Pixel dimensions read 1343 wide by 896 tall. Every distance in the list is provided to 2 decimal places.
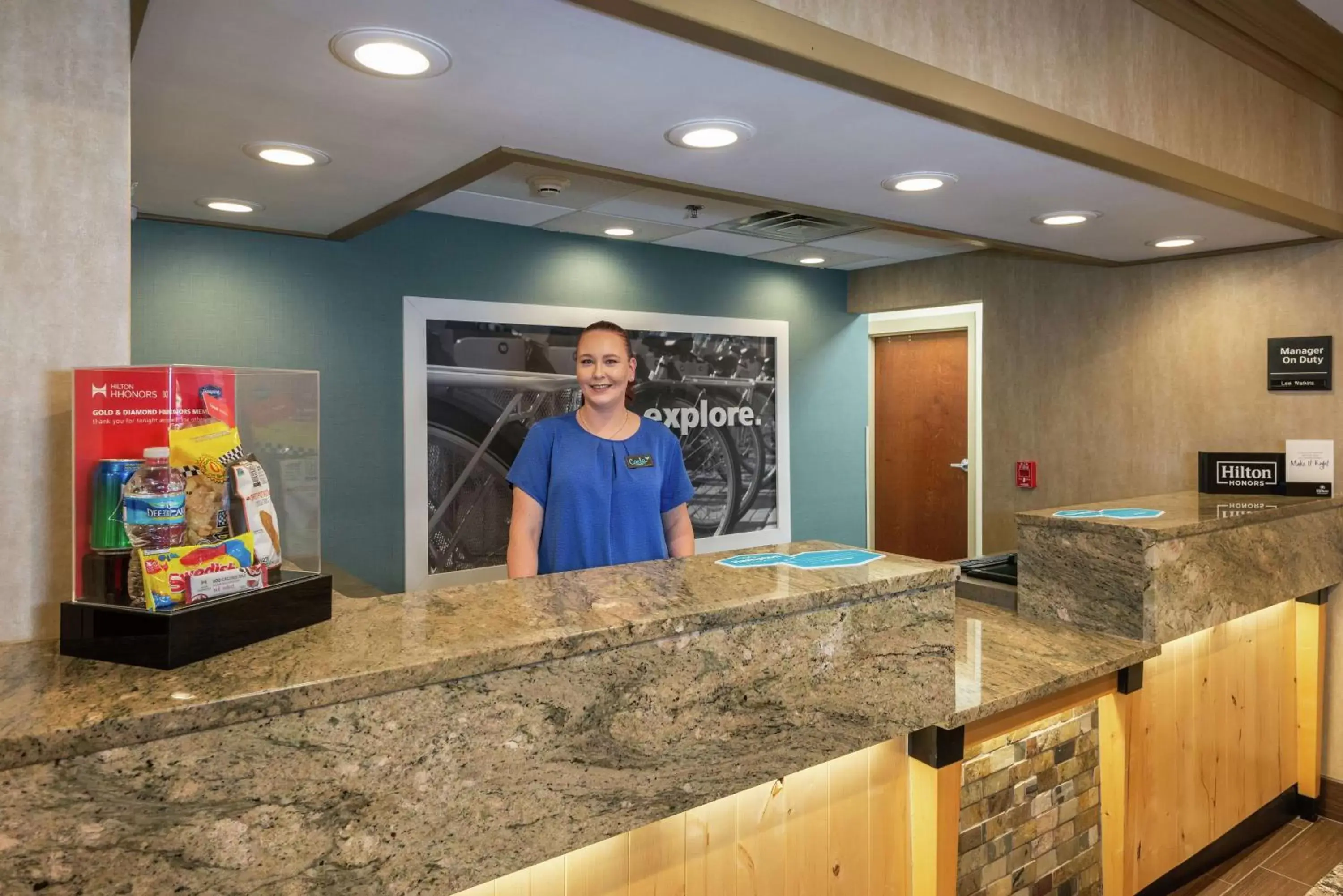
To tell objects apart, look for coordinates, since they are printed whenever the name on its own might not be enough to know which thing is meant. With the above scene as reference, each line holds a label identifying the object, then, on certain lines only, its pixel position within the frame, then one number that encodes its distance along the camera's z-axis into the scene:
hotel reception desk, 0.90
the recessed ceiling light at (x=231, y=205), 2.88
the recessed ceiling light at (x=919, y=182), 2.51
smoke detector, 3.14
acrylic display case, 1.01
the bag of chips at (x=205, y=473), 1.06
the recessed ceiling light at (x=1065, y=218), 2.99
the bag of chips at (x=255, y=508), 1.11
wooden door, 5.69
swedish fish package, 1.00
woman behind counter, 2.31
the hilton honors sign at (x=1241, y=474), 3.33
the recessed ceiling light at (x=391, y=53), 1.54
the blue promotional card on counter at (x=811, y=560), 1.60
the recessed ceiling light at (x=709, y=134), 2.03
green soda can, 1.07
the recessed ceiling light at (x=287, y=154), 2.24
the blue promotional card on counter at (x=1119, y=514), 2.51
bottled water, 1.02
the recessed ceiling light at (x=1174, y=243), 3.43
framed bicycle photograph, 3.71
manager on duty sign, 3.34
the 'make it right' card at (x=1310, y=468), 3.23
